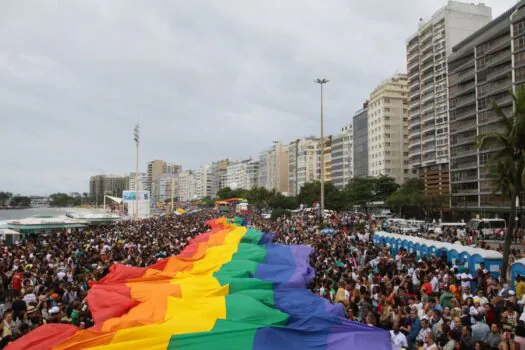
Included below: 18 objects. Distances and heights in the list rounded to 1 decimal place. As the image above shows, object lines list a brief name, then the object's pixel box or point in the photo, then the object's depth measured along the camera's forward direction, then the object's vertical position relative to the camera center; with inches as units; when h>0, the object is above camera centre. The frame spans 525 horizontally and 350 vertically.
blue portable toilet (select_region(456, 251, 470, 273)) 680.4 -91.7
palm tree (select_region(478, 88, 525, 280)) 640.4 +77.8
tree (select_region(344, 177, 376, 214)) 3063.5 +51.4
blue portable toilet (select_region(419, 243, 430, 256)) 826.2 -93.9
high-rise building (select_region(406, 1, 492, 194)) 2847.0 +771.7
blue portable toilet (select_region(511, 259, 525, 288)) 569.0 -90.5
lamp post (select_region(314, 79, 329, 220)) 1676.1 +431.6
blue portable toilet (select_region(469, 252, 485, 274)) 652.7 -92.9
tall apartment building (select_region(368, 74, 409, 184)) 3644.2 +549.8
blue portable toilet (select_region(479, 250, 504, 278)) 637.3 -91.8
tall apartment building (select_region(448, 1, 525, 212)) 2133.4 +571.2
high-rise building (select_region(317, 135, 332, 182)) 4771.2 +451.4
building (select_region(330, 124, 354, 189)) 4353.1 +410.9
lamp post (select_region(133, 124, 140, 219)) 2188.7 +41.5
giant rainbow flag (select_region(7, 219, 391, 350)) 307.7 -94.7
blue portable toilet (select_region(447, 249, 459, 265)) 716.0 -93.2
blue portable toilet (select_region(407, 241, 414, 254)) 889.6 -95.5
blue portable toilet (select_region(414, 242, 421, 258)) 855.7 -95.6
